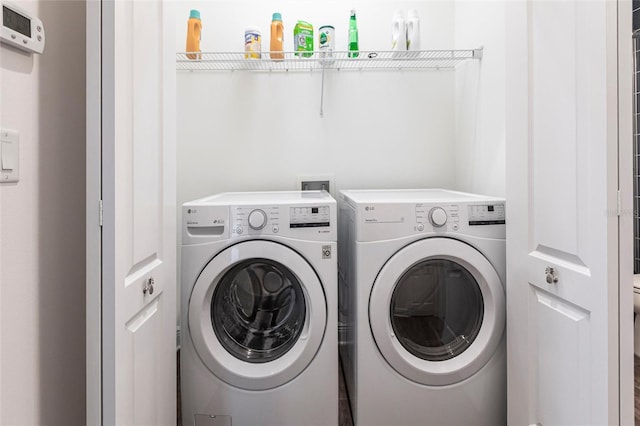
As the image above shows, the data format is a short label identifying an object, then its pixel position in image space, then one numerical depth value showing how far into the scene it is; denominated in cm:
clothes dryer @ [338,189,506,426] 131
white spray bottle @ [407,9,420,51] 184
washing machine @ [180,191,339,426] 130
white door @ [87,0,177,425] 77
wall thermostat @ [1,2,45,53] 66
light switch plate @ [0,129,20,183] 67
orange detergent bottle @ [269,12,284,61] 183
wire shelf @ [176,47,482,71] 186
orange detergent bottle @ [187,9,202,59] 182
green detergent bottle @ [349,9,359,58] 186
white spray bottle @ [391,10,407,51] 185
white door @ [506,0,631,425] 85
